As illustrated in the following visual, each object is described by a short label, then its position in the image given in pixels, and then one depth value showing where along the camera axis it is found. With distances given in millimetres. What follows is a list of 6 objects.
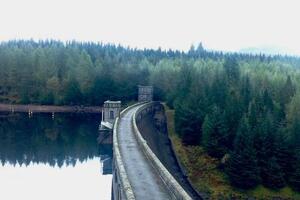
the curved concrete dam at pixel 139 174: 32500
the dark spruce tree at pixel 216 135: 64125
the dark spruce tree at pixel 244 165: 55125
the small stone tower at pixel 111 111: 86875
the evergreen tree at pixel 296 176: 55719
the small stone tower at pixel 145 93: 119625
